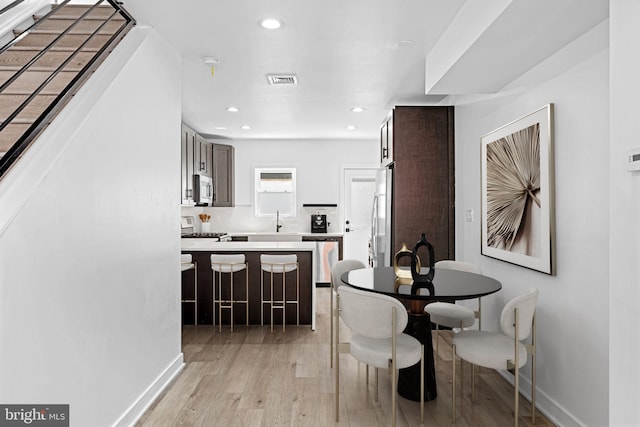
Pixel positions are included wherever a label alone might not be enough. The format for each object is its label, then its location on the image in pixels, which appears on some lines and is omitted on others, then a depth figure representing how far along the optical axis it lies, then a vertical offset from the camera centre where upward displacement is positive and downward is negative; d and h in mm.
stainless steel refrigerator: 4457 -119
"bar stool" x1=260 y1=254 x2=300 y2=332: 4160 -680
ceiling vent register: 3714 +1228
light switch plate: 3922 -51
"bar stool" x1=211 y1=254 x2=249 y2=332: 4191 -639
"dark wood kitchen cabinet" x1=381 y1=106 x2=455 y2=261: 4293 +327
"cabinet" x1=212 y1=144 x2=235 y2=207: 6633 +602
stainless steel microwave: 5473 +294
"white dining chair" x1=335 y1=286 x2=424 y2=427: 2215 -678
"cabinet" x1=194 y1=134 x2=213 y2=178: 5781 +802
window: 7078 +337
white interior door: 6941 +55
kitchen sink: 6613 -436
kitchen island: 4465 -862
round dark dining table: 2438 -484
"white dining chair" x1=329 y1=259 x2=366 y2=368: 3539 -515
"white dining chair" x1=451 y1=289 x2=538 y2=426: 2250 -803
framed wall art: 2521 +125
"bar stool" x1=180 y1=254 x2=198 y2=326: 4465 -937
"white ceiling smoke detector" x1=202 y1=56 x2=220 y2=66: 3293 +1231
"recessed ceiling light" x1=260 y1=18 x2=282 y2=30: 2646 +1236
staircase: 2059 +935
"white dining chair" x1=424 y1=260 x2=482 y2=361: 3082 -801
